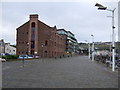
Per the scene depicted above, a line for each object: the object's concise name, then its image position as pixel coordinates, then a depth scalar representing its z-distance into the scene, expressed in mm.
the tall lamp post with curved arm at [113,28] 10526
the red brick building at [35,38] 41095
